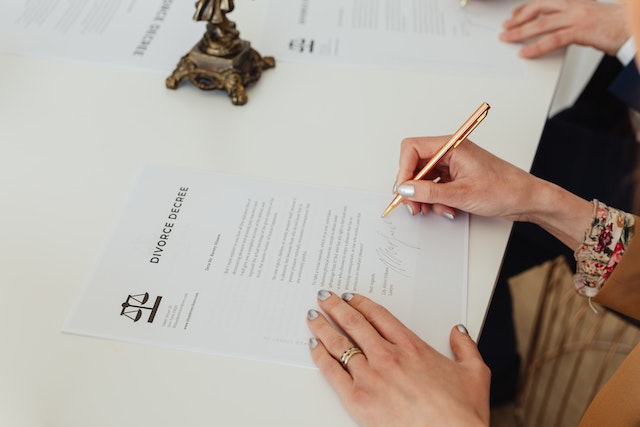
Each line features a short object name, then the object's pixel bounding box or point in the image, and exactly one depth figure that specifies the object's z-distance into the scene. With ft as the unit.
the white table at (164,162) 2.21
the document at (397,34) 3.66
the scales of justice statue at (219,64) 3.36
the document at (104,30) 3.65
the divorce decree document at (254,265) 2.38
